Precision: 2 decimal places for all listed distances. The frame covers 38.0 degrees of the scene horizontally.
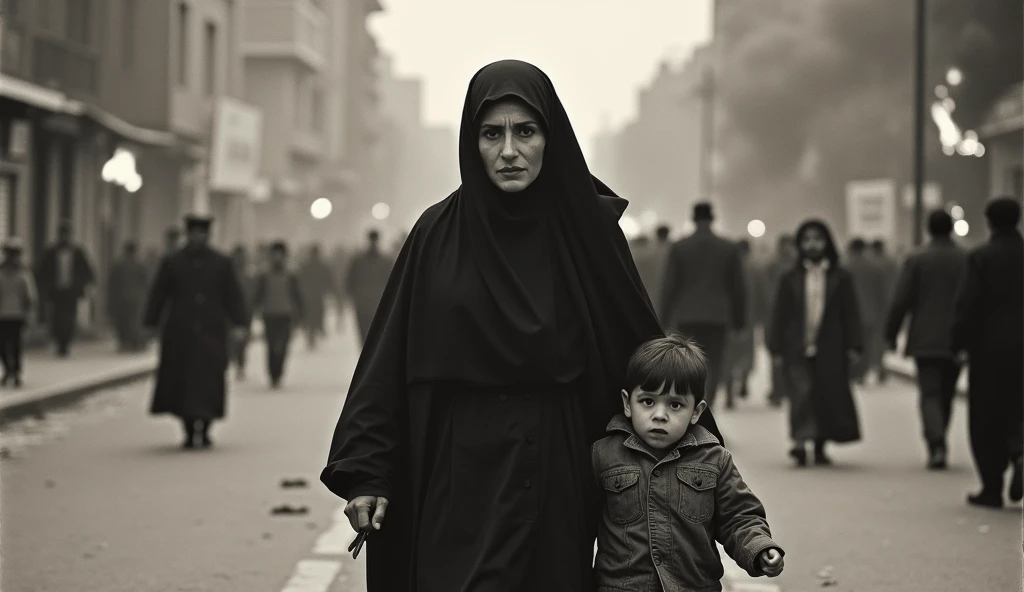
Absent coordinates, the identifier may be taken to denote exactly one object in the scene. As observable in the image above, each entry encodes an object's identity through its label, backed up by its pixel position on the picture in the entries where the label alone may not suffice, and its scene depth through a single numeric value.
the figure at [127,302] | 24.47
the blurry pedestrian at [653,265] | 20.72
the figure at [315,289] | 27.92
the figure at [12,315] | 16.58
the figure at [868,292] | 19.50
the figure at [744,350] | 16.62
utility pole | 23.75
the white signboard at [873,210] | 31.36
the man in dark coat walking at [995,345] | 9.10
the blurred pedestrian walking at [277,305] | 18.78
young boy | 3.71
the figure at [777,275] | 16.72
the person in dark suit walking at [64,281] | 22.09
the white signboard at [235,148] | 36.50
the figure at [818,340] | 11.40
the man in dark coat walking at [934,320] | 11.16
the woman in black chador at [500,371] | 3.67
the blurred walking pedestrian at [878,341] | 19.73
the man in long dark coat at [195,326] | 12.37
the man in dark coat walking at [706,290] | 13.04
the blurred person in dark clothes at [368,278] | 20.11
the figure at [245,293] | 20.12
